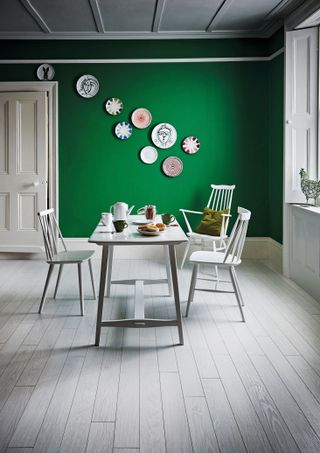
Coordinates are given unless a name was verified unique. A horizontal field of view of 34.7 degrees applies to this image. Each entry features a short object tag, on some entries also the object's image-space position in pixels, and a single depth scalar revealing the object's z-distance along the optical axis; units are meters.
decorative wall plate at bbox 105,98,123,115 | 6.50
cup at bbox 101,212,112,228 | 4.07
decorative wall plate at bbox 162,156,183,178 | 6.56
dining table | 3.32
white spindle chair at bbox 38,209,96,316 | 4.12
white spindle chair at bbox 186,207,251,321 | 3.88
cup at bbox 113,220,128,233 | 3.70
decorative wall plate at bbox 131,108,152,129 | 6.50
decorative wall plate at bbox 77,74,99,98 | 6.45
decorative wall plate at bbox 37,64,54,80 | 6.43
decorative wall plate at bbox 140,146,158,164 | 6.55
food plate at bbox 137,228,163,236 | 3.53
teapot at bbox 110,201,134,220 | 4.12
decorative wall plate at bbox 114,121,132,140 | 6.52
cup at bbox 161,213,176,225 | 4.09
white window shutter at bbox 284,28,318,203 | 5.32
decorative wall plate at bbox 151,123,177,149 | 6.53
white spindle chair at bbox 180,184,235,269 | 6.35
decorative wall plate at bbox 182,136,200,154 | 6.54
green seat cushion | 5.78
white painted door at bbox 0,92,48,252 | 6.45
